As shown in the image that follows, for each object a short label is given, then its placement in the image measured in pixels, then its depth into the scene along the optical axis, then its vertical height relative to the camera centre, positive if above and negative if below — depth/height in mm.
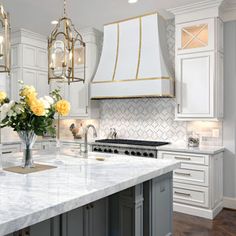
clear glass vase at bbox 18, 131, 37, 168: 2203 -219
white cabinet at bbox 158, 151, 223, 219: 3699 -890
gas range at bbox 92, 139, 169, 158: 4156 -451
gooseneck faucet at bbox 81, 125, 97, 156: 2750 -308
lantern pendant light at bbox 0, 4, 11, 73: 1802 +498
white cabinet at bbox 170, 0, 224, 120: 3914 +811
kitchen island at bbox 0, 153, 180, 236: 1370 -428
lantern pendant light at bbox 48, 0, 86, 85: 2113 +469
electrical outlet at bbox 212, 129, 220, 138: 4180 -223
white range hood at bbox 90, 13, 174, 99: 4215 +897
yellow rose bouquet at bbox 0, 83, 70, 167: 2080 +17
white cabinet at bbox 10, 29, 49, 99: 5332 +1114
